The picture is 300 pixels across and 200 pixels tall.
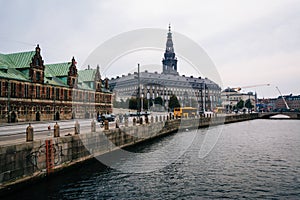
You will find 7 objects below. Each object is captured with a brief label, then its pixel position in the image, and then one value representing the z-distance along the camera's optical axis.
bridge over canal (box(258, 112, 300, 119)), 115.19
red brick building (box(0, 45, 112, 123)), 50.94
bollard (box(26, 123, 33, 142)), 17.77
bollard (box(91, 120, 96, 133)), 26.57
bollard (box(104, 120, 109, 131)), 29.31
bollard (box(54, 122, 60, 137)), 21.00
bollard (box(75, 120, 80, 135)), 23.63
